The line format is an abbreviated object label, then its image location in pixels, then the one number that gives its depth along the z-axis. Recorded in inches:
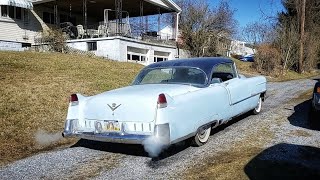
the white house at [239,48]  1041.1
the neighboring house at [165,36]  795.3
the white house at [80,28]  599.6
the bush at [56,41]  596.3
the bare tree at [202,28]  846.7
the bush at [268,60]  690.7
